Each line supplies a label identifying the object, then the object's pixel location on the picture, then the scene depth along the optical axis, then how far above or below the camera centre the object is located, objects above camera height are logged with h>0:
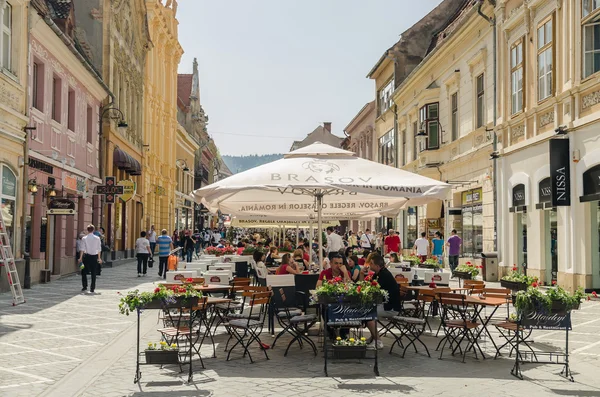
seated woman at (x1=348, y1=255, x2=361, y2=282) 11.10 -0.49
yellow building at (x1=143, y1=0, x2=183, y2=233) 41.75 +7.95
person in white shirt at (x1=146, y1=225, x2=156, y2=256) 31.23 +0.12
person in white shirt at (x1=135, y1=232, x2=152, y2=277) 23.40 -0.43
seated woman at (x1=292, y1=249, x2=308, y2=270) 15.32 -0.42
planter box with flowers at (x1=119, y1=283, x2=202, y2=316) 7.64 -0.64
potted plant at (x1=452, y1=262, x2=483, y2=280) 13.84 -0.63
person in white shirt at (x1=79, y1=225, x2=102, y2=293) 17.58 -0.33
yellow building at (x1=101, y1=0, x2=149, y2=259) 29.47 +5.96
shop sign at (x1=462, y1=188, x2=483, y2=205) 24.03 +1.51
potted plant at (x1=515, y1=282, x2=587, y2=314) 7.73 -0.66
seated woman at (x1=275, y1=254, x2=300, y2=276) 12.19 -0.49
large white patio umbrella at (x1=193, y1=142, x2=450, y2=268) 9.34 +0.81
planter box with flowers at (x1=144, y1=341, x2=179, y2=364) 7.63 -1.25
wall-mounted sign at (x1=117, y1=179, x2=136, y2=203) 29.11 +1.98
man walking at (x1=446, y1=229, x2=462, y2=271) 23.08 -0.24
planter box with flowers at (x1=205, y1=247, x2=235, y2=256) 21.33 -0.36
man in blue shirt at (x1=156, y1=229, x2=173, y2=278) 23.48 -0.34
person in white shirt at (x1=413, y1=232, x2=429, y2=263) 23.36 -0.21
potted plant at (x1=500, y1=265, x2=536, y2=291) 10.91 -0.65
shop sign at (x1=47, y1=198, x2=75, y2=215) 19.64 +0.87
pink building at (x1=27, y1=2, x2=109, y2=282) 19.48 +3.11
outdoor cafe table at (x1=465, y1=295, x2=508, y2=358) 8.93 -0.79
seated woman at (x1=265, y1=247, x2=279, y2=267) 18.10 -0.46
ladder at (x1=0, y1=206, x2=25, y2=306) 14.36 -0.47
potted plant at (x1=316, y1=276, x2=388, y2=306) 8.01 -0.61
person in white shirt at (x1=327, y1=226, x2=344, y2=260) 23.98 -0.06
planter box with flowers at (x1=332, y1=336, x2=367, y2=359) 8.06 -1.24
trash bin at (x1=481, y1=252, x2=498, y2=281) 21.03 -0.80
